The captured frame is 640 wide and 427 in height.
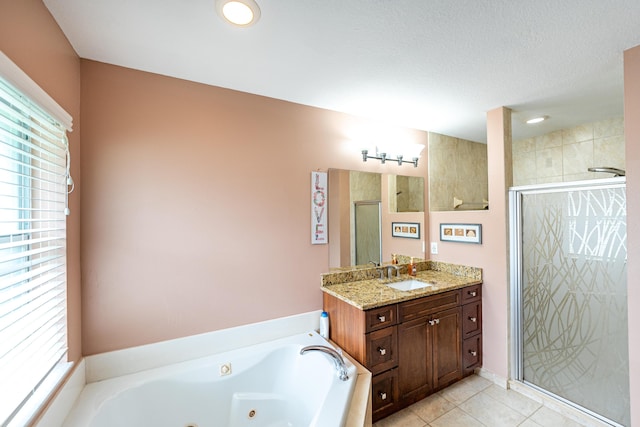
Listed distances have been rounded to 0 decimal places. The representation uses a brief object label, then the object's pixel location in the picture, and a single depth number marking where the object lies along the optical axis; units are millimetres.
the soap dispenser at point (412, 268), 2629
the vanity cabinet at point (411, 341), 1830
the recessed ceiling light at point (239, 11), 1153
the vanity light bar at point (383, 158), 2452
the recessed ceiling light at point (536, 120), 2588
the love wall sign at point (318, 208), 2238
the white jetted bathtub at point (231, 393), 1390
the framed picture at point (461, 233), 2471
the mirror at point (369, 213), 2332
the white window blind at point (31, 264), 940
